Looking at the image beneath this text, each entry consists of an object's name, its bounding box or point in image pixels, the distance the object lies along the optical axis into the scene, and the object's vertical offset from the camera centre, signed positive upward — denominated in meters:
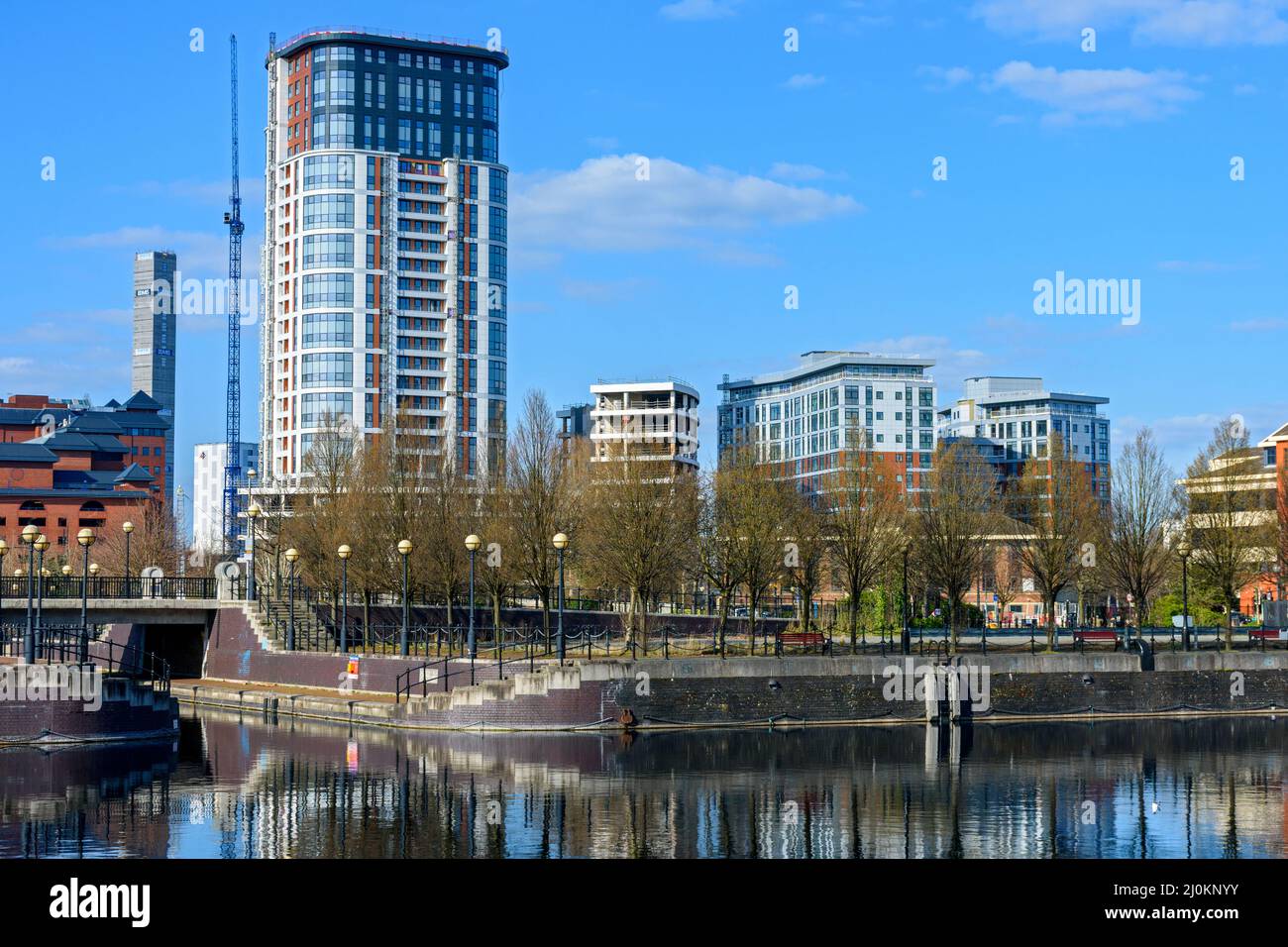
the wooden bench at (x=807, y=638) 63.03 -4.36
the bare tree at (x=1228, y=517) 68.38 +0.73
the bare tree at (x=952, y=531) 66.75 +0.14
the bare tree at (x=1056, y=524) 70.62 +0.45
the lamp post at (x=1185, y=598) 60.88 -2.66
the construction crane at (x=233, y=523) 155.61 +1.77
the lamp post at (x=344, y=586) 58.68 -1.98
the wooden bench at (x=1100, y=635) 68.88 -4.59
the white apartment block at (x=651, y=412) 190.38 +15.52
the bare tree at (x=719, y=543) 62.78 -0.32
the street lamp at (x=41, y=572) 51.00 -1.24
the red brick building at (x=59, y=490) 177.25 +5.64
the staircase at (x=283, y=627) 67.32 -4.02
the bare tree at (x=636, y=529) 60.94 +0.29
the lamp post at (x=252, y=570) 64.19 -1.59
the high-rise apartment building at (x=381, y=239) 173.38 +34.37
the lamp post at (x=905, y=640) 57.09 -4.00
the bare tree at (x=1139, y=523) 72.31 +0.49
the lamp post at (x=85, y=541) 52.69 -0.09
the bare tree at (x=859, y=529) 64.44 +0.25
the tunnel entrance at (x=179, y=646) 79.00 -5.74
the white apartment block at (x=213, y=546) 151.38 -0.90
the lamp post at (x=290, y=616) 64.38 -3.40
